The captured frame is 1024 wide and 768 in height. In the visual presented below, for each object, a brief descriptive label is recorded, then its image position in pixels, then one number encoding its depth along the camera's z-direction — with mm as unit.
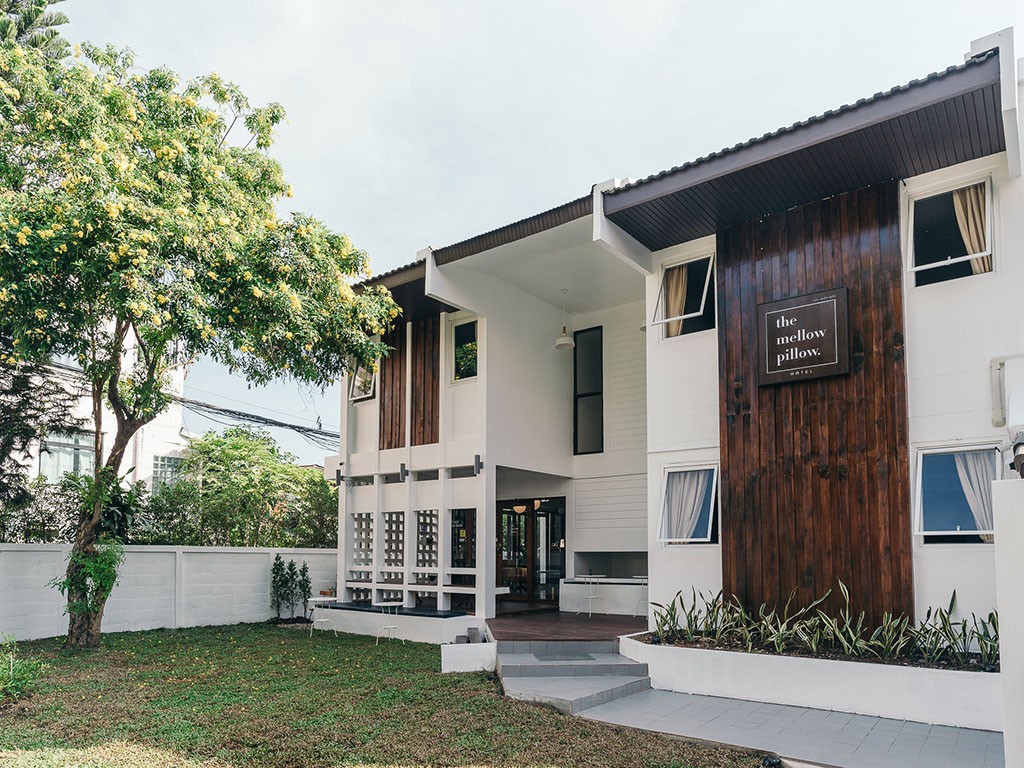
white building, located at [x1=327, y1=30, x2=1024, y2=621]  6828
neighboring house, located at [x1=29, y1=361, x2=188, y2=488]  15484
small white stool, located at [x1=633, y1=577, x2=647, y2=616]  11023
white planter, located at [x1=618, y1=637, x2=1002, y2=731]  5883
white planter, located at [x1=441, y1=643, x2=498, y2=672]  8070
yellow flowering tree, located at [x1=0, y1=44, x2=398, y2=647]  7395
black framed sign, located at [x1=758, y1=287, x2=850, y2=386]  7547
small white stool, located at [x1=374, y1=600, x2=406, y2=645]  11039
